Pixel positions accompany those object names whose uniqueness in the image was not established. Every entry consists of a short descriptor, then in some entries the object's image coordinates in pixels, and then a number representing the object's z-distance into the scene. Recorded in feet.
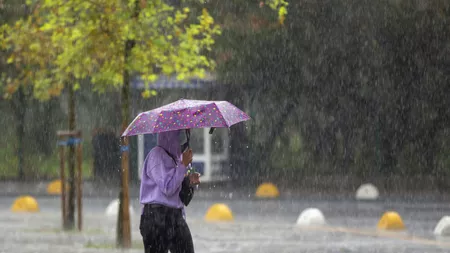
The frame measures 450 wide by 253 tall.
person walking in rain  57.47
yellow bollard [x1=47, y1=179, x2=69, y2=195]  181.24
